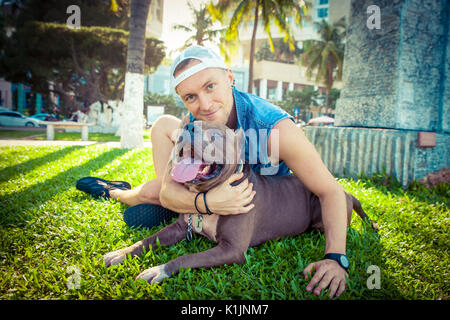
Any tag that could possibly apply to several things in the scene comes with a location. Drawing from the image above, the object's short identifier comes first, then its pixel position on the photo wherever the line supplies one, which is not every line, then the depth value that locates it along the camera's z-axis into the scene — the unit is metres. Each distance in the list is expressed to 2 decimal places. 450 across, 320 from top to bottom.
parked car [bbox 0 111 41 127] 19.92
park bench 11.39
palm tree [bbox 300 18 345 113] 31.00
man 1.80
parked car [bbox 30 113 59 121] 24.21
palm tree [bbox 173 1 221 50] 22.61
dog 1.77
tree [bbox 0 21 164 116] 16.84
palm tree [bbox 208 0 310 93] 14.14
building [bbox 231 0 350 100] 42.22
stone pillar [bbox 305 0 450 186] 4.15
